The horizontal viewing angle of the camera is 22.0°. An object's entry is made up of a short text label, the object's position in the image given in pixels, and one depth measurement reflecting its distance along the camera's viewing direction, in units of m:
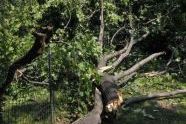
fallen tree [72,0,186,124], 7.93
